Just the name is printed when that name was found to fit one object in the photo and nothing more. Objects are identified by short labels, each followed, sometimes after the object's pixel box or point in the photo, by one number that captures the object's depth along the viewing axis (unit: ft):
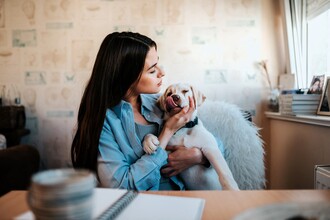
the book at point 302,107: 5.21
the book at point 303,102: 5.20
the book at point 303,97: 5.20
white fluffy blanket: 4.89
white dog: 3.77
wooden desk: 1.73
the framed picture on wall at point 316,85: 5.27
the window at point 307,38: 5.63
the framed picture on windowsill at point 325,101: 4.74
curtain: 6.65
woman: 3.19
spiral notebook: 1.53
